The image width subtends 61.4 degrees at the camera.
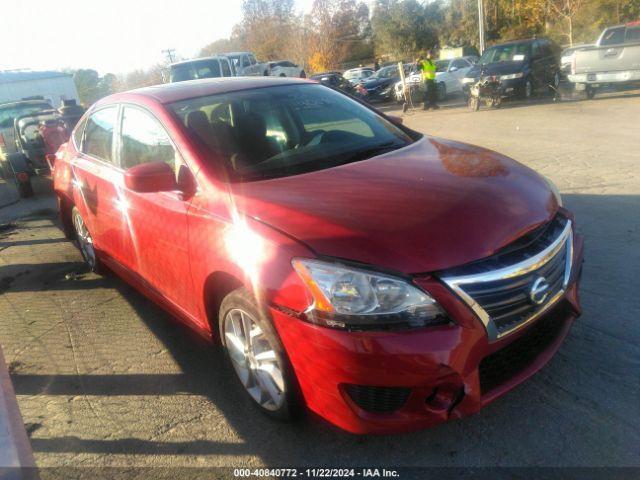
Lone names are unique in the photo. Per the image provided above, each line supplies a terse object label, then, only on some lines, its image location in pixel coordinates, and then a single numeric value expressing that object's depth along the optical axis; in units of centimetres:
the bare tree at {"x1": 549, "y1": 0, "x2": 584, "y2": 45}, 2436
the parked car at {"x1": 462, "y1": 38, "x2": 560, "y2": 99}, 1579
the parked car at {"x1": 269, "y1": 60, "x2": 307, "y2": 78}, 2636
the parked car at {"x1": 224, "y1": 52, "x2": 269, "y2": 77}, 2186
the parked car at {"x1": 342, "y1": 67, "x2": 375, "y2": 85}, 3041
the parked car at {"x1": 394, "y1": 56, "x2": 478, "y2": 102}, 2003
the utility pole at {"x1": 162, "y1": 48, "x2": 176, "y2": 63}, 5375
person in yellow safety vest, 1720
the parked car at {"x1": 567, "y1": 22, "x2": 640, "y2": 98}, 1359
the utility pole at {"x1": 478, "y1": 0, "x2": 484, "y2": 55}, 2457
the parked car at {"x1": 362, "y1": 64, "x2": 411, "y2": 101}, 2303
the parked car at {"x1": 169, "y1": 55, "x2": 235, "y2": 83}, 1929
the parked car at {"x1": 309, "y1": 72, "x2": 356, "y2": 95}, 2334
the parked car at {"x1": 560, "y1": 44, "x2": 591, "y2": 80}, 1764
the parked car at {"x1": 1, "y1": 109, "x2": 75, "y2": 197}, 1017
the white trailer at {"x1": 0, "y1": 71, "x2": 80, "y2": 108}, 3384
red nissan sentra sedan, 219
